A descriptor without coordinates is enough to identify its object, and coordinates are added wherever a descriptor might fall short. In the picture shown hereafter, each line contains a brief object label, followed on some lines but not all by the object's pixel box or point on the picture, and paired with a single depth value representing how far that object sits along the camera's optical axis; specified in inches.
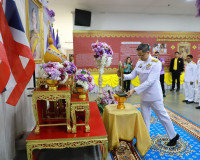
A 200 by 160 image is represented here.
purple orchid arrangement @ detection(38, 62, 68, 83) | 66.8
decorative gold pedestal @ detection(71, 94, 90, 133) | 69.8
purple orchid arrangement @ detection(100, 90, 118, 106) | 124.2
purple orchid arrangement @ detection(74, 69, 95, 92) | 73.7
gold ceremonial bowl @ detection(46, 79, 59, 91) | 67.9
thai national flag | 57.2
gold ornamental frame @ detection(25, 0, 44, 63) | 114.0
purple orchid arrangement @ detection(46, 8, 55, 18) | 151.6
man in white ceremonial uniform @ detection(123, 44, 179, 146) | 93.0
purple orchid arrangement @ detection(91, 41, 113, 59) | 119.4
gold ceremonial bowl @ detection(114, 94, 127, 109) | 87.5
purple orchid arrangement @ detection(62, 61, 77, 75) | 79.4
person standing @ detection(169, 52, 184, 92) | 269.4
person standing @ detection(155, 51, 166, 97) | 248.1
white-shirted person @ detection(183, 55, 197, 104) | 195.2
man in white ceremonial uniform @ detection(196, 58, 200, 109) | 179.9
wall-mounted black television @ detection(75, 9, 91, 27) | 241.6
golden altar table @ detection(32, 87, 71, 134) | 66.2
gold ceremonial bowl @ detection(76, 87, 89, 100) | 73.2
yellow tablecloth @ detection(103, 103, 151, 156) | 82.3
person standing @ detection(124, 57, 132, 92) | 263.1
